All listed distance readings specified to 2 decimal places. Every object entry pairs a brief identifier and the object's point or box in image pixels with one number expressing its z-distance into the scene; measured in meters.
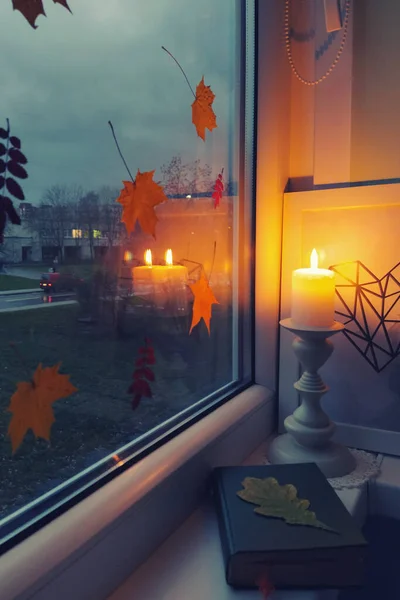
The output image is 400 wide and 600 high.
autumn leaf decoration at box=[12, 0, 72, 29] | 0.45
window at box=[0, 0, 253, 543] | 0.49
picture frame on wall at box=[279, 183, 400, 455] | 0.91
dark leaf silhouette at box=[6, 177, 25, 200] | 0.45
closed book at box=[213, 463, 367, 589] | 0.58
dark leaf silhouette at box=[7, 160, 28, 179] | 0.46
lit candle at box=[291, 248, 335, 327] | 0.81
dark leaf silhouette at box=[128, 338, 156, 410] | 0.68
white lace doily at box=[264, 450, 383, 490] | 0.81
